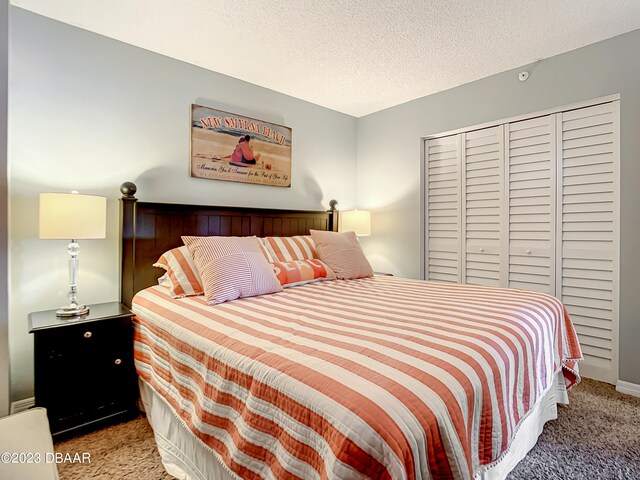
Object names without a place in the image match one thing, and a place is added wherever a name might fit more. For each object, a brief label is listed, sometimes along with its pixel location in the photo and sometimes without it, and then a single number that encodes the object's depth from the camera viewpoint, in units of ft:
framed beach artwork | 9.12
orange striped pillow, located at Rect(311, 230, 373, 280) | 9.09
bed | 2.77
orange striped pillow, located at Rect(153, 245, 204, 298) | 6.73
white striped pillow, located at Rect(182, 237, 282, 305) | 6.35
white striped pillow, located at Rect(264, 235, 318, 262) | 8.89
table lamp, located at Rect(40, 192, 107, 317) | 5.99
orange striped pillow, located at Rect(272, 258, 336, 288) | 8.01
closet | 8.20
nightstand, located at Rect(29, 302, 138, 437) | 5.74
